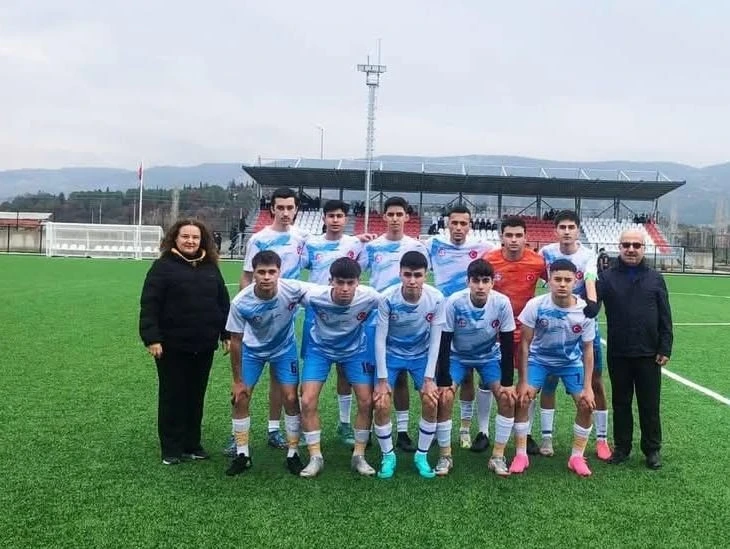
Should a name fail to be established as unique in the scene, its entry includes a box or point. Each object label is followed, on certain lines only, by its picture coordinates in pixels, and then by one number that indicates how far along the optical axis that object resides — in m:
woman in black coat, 4.41
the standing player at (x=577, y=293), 4.82
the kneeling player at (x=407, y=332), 4.29
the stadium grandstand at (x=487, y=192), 36.16
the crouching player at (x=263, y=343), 4.26
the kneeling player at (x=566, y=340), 4.49
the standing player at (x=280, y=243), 4.92
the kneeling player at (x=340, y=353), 4.31
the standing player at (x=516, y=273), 4.99
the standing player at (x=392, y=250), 5.11
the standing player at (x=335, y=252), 5.12
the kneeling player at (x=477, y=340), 4.37
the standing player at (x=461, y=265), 5.08
